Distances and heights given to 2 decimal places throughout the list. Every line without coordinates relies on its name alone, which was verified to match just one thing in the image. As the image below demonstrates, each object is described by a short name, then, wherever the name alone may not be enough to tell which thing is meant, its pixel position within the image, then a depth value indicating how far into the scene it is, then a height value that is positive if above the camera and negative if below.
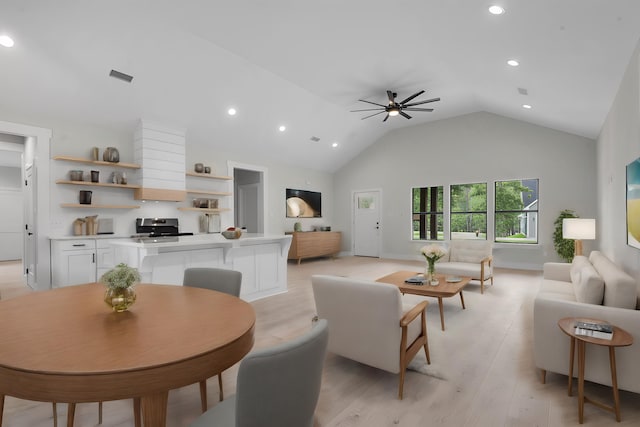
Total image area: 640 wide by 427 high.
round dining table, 0.93 -0.45
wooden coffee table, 3.50 -0.84
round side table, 1.85 -0.84
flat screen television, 8.91 +0.31
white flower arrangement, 3.84 -0.46
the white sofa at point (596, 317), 2.03 -0.73
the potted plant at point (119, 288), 1.47 -0.33
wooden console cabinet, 8.11 -0.79
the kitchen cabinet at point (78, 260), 4.73 -0.68
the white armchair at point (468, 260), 5.00 -0.80
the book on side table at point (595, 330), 1.92 -0.71
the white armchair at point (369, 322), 2.17 -0.76
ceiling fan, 5.47 +1.83
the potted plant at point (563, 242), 6.15 -0.55
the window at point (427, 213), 8.44 +0.02
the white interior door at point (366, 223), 9.45 -0.27
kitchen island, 3.41 -0.52
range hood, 5.59 +0.96
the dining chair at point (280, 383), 0.91 -0.49
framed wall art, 2.63 +0.08
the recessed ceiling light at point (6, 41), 3.77 +2.05
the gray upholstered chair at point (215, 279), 2.20 -0.45
